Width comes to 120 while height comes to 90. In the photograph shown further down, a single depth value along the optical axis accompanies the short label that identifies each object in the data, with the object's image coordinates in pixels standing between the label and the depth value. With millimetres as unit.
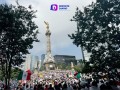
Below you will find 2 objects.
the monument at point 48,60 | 42483
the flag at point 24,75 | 9211
